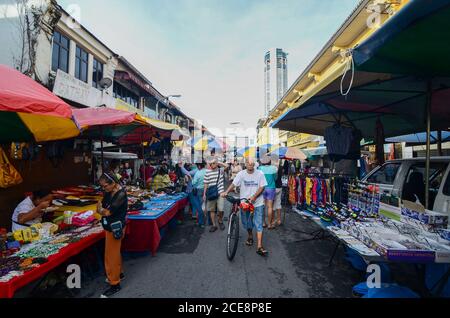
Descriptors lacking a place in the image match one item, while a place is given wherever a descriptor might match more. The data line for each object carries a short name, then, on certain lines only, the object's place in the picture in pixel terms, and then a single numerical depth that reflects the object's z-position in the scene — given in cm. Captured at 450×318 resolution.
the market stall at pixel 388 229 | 276
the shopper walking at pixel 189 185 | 745
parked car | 411
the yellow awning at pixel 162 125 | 644
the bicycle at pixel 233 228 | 461
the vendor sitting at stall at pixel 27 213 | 415
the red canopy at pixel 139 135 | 819
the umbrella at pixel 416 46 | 209
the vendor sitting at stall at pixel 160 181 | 868
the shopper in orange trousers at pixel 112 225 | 342
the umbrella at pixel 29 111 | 239
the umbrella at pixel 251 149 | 1323
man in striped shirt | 650
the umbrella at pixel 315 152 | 1530
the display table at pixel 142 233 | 463
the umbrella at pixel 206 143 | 1210
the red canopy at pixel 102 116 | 457
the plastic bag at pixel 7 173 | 475
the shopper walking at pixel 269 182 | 641
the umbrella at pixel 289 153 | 1287
